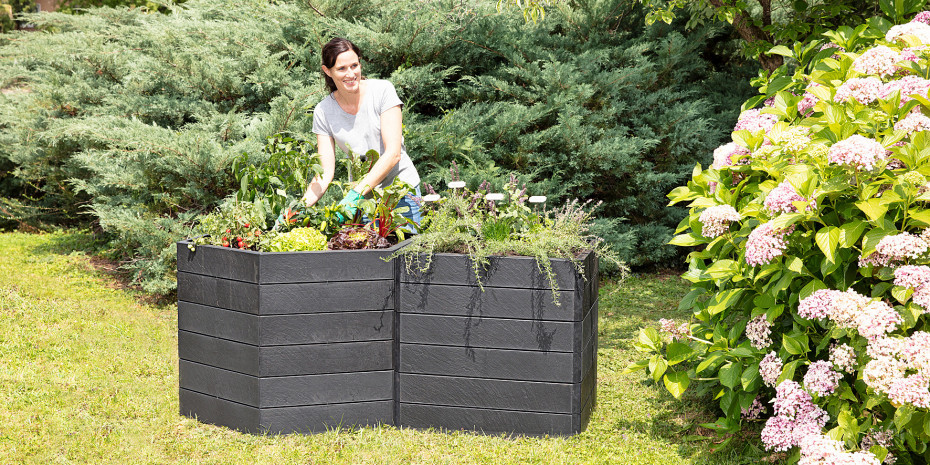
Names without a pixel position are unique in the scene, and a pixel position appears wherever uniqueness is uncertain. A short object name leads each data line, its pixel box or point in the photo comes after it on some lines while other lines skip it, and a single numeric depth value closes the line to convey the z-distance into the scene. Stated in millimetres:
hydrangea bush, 2205
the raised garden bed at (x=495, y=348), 2896
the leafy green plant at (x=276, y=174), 3195
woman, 3342
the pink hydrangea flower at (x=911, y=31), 2562
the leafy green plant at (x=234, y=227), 3074
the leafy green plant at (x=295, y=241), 2967
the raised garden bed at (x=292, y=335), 2908
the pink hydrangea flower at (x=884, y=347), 2123
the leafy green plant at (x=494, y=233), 2914
